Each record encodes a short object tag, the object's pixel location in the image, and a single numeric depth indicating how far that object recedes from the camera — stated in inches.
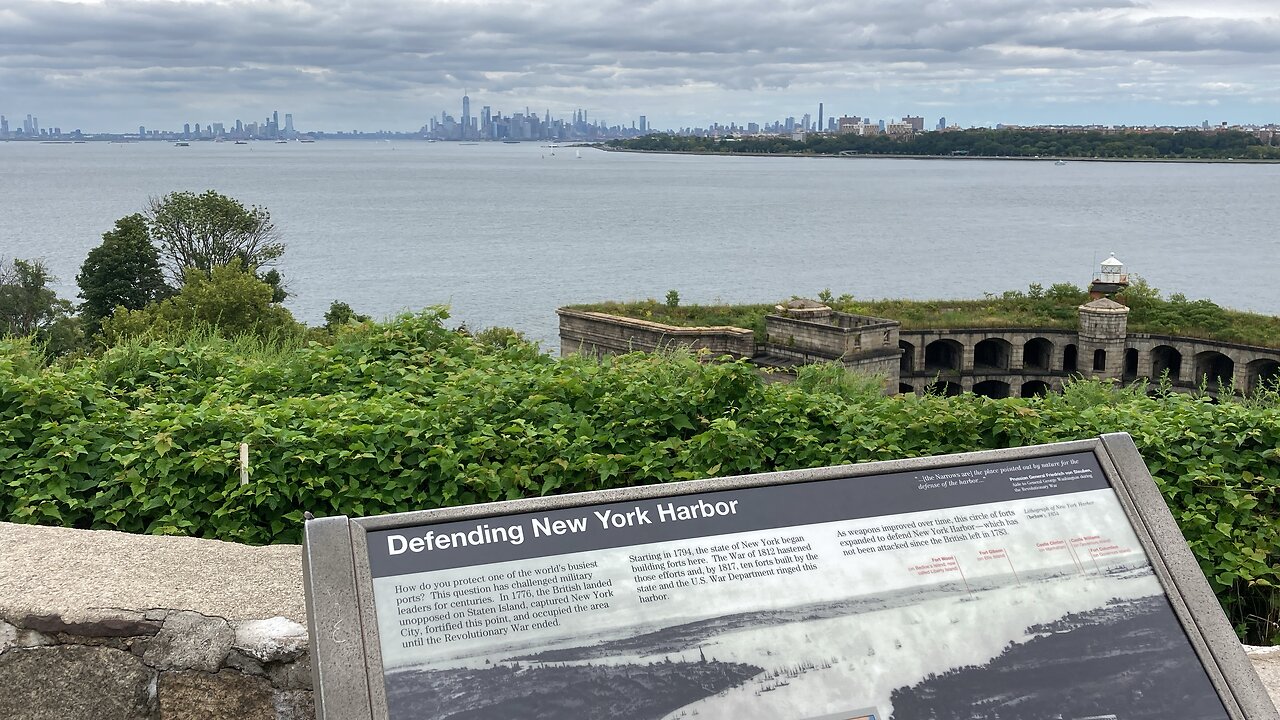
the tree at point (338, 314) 1464.4
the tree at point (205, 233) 1699.1
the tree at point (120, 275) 1589.6
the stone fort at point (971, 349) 1112.2
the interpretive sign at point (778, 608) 109.7
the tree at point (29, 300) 1599.4
